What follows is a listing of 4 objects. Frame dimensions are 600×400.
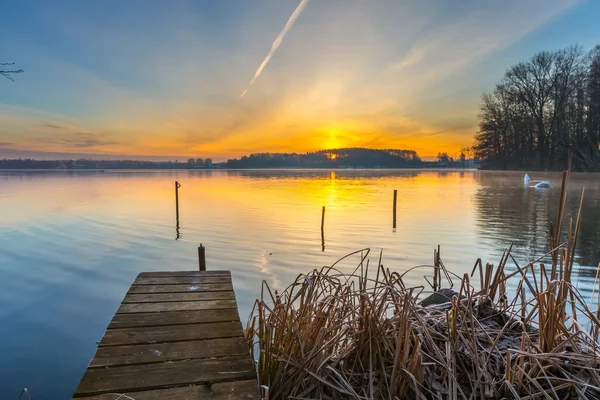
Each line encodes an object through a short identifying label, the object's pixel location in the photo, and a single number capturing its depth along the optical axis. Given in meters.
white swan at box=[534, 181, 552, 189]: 29.88
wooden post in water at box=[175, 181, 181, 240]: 13.48
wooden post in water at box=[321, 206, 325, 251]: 11.50
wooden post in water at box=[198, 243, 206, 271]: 6.28
